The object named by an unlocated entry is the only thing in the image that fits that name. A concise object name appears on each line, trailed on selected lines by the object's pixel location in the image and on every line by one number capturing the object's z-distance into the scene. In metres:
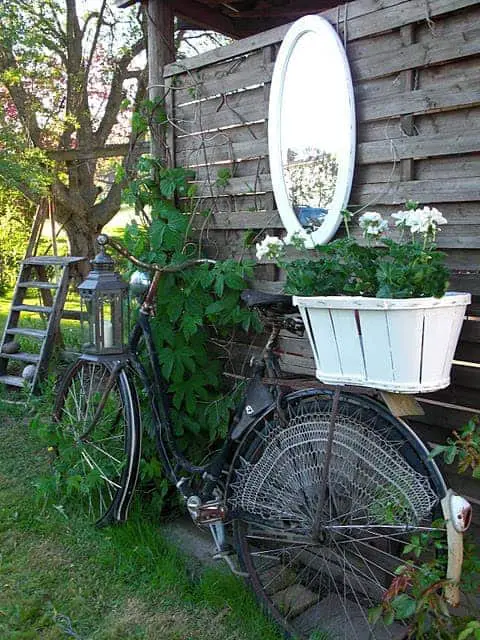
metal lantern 2.84
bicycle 2.07
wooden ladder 5.03
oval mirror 2.42
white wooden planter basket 1.80
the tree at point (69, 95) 6.55
